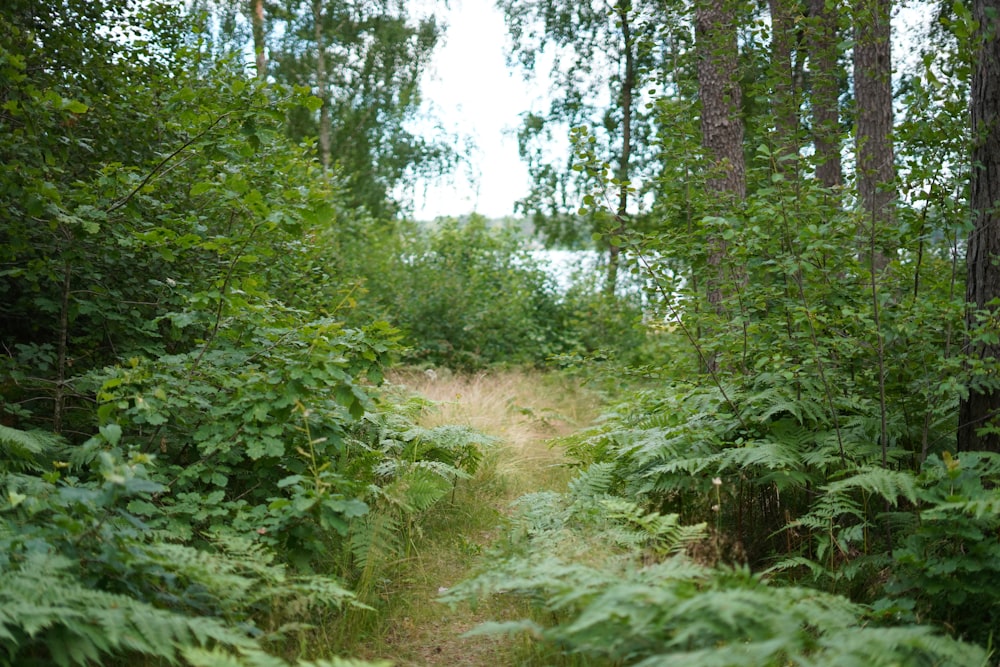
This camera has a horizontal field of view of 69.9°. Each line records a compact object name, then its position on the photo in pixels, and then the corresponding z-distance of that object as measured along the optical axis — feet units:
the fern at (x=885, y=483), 10.21
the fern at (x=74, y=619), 7.52
